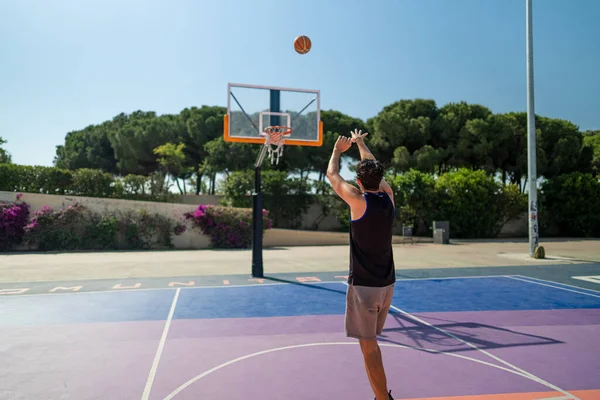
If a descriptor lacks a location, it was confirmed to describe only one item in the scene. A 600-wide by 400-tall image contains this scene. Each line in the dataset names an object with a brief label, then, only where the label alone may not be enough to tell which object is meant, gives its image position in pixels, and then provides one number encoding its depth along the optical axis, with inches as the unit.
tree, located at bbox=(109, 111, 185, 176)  1489.9
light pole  588.1
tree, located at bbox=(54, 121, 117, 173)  1654.8
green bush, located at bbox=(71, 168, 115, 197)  909.2
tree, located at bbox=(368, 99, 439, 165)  1295.5
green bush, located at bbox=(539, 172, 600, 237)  1117.1
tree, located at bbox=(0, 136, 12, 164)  1273.4
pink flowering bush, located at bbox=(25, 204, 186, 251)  731.4
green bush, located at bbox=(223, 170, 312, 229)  1091.3
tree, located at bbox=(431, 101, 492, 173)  1237.1
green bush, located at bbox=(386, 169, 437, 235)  1017.5
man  125.3
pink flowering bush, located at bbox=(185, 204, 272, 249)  820.6
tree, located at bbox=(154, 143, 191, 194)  1314.0
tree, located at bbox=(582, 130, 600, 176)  1321.4
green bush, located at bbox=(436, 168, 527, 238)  1030.4
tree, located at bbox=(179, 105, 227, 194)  1457.9
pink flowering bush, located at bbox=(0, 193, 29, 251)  709.3
